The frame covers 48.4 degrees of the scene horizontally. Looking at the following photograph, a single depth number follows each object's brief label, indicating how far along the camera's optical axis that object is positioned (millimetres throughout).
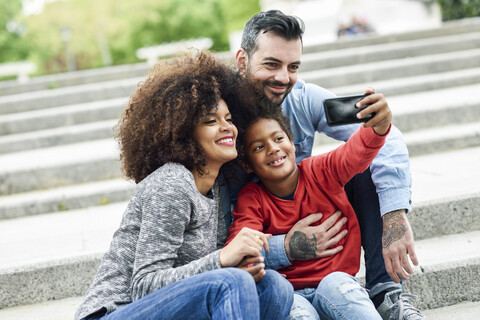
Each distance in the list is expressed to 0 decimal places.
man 2215
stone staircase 2721
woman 1717
